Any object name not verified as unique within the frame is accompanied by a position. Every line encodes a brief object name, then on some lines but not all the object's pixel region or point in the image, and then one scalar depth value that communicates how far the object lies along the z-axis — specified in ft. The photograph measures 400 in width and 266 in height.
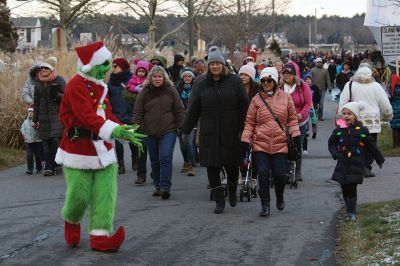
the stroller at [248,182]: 35.60
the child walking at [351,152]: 30.42
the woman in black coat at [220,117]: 32.45
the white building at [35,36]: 318.24
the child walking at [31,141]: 46.39
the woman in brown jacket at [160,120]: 36.65
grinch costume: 25.18
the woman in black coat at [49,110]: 43.68
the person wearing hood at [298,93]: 40.68
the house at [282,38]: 498.24
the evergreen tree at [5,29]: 131.03
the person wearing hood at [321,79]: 81.00
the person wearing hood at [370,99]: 42.75
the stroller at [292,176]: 39.04
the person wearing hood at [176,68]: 59.13
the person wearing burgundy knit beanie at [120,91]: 44.04
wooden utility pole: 99.19
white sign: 56.70
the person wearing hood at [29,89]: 48.49
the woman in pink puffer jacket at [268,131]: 31.32
